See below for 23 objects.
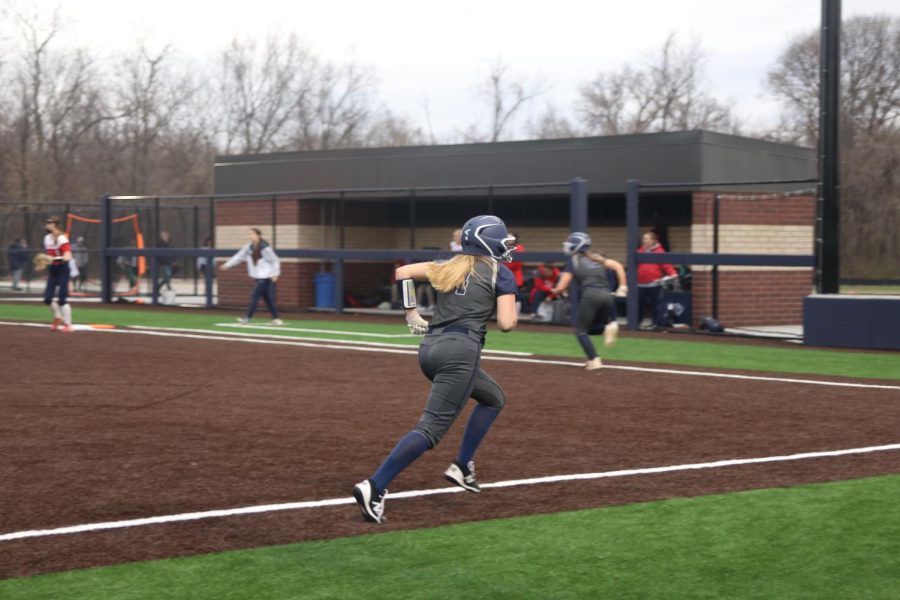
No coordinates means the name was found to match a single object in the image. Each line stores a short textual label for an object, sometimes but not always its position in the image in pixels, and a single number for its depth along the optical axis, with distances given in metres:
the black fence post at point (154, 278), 29.78
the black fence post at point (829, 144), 18.39
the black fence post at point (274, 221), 28.59
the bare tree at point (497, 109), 63.59
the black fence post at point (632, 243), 21.67
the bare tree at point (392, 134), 70.31
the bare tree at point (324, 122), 65.81
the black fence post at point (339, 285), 26.60
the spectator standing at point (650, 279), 21.78
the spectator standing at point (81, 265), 34.94
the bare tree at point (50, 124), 52.69
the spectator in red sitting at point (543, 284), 24.39
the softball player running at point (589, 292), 15.03
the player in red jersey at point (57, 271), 20.08
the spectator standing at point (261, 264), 22.33
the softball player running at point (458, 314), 6.92
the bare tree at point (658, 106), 59.25
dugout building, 23.88
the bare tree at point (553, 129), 69.31
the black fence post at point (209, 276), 28.58
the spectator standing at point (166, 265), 31.22
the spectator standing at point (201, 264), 35.88
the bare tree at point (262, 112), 64.25
